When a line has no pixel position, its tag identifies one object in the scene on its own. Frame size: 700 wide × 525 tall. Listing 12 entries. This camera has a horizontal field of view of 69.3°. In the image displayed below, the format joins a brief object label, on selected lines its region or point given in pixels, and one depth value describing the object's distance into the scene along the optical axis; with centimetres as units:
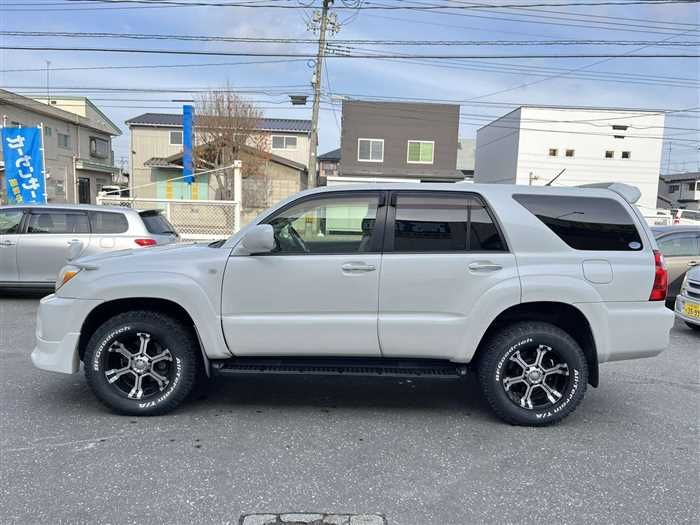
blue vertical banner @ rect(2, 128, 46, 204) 1276
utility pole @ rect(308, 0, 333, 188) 1998
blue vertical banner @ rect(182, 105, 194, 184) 1745
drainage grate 260
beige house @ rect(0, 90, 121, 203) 2863
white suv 367
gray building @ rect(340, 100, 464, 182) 3200
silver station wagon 787
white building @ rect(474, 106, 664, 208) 3616
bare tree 2677
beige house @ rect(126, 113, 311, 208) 2803
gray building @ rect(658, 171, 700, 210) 5369
